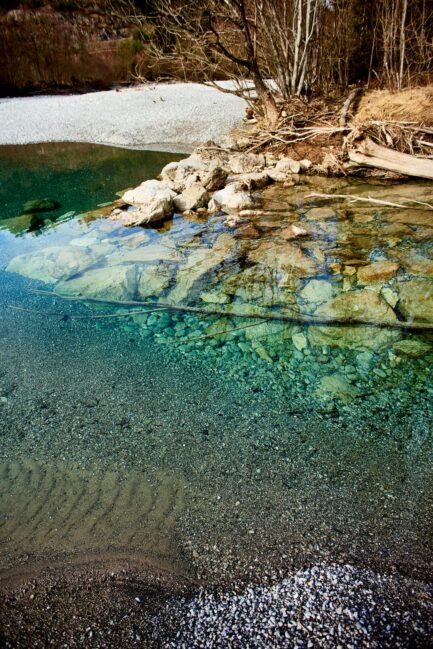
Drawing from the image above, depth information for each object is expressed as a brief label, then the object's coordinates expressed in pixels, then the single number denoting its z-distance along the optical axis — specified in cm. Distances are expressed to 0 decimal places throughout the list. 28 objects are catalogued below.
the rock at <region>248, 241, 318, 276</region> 403
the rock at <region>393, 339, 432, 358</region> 295
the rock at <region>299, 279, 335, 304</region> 356
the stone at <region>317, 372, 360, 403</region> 265
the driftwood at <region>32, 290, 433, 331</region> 317
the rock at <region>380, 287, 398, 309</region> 338
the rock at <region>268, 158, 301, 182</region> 648
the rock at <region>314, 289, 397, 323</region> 327
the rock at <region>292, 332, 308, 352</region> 308
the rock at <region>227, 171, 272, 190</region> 623
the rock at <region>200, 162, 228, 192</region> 627
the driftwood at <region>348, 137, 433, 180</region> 568
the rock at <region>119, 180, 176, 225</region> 536
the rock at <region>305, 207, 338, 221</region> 504
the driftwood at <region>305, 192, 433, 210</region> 506
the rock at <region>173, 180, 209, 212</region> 569
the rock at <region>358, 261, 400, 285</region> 372
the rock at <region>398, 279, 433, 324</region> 325
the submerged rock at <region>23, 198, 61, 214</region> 626
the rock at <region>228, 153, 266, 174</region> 688
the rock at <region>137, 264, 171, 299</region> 385
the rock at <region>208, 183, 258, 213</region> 554
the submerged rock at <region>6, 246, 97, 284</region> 431
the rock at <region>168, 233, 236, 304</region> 381
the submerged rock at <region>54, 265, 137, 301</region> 387
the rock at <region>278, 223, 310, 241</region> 462
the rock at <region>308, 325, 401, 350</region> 305
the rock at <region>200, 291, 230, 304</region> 363
